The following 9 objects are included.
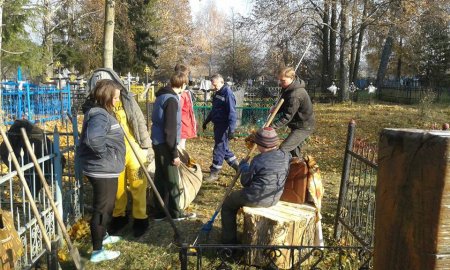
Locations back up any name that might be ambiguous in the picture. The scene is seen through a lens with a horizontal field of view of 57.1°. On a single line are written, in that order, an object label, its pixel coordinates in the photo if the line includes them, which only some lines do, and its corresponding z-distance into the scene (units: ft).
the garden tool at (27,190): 9.17
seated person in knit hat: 11.98
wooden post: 3.14
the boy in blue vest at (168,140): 14.53
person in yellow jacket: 14.21
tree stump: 11.62
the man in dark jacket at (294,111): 15.71
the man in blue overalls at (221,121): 20.81
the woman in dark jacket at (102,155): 12.01
